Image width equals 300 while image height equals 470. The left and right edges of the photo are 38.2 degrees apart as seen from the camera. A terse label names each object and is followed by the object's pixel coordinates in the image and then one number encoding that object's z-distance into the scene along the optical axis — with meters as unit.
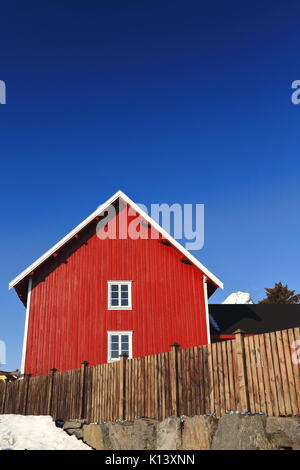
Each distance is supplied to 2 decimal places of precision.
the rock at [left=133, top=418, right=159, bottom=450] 10.77
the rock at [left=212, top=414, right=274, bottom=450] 7.86
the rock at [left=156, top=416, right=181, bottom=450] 9.94
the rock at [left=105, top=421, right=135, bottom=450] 11.65
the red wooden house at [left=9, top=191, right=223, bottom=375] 20.17
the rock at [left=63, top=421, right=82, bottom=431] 14.31
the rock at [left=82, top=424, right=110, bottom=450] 12.66
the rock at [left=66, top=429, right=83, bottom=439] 14.04
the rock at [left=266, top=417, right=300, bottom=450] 7.50
